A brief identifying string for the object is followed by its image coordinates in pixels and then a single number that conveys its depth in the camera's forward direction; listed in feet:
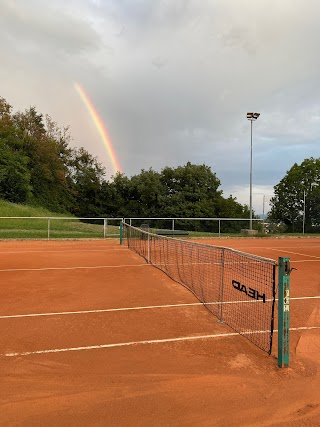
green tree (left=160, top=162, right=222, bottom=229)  161.58
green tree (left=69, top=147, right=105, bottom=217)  180.24
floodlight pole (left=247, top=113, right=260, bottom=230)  94.43
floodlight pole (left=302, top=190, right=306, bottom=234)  115.86
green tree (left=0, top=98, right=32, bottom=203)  147.95
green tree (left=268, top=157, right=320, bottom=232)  118.52
